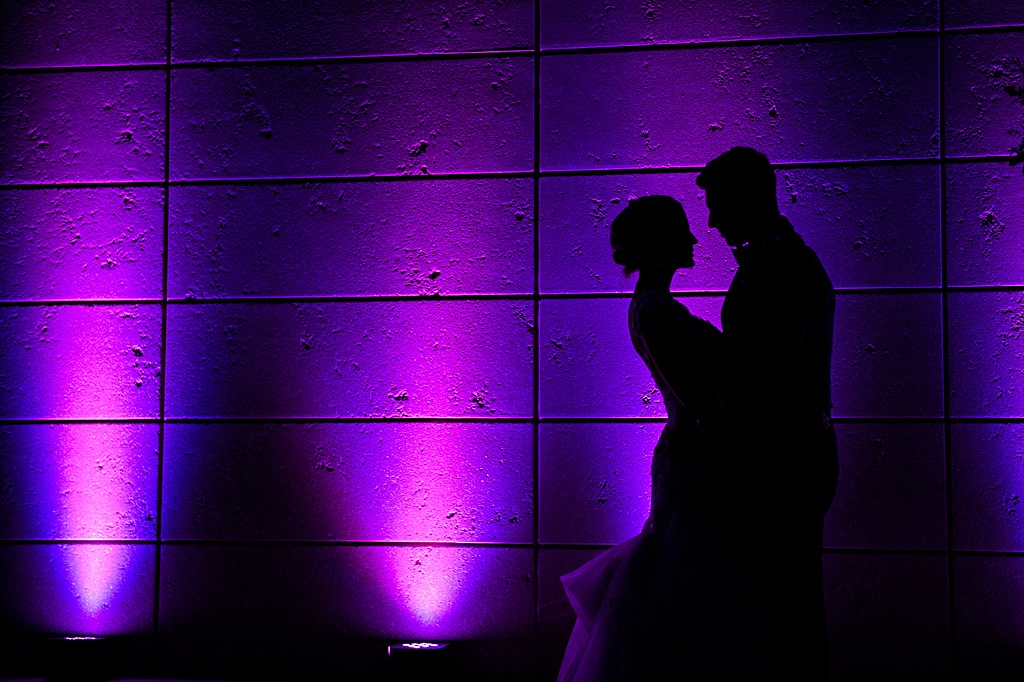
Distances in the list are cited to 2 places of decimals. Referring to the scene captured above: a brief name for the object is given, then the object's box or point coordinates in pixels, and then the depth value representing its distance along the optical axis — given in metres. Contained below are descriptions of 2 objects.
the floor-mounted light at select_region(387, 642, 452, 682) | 3.41
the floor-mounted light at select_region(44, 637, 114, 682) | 3.62
